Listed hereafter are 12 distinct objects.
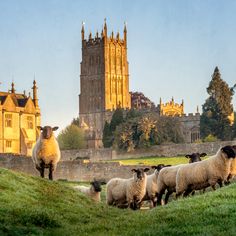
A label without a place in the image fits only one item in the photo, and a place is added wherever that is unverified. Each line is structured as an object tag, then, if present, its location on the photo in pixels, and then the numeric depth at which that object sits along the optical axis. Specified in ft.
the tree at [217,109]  286.05
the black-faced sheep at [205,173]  74.59
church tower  552.41
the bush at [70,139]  369.71
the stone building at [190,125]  407.19
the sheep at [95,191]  89.25
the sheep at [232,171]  79.97
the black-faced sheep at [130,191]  80.02
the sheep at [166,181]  81.46
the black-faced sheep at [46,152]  82.02
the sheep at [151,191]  87.04
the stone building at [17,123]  268.00
